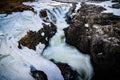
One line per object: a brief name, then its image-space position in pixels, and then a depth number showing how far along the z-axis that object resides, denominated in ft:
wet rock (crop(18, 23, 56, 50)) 14.01
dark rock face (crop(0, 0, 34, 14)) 17.12
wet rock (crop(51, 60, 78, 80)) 12.80
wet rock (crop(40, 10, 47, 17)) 18.02
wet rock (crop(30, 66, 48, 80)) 11.14
